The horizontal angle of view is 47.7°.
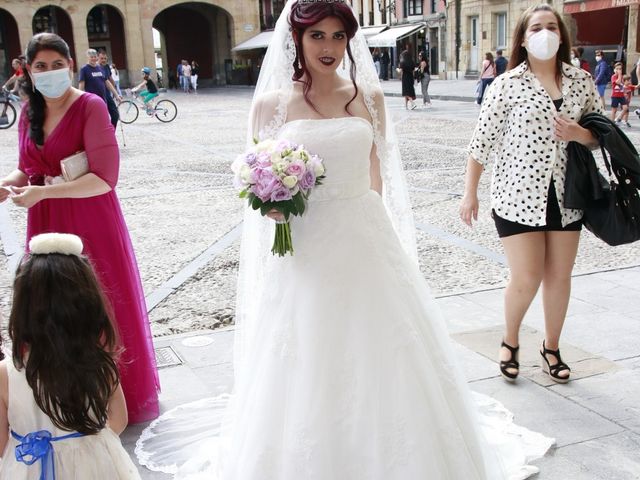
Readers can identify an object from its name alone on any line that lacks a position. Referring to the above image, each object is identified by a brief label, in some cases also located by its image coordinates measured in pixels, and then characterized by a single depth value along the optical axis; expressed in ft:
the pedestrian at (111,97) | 41.49
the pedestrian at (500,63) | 70.59
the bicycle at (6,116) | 63.36
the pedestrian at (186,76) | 124.57
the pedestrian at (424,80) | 73.67
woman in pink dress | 10.92
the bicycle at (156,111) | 65.82
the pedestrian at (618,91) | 47.98
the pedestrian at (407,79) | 69.51
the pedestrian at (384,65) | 133.25
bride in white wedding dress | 8.63
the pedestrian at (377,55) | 131.05
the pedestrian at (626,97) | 48.49
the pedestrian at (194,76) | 126.16
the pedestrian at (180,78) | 129.90
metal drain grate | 14.24
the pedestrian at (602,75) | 58.39
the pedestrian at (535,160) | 11.84
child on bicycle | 64.23
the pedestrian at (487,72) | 69.31
